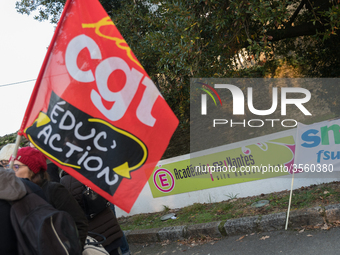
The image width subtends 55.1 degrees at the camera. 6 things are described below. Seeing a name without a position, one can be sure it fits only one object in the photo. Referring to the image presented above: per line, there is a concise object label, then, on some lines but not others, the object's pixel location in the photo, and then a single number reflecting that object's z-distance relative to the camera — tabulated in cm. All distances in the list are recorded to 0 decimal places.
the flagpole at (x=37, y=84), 233
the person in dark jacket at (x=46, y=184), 245
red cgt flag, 236
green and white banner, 682
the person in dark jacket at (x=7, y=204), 191
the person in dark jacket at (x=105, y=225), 335
